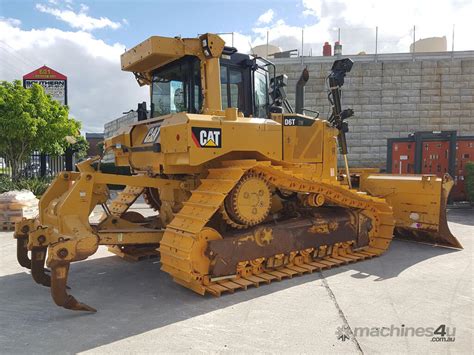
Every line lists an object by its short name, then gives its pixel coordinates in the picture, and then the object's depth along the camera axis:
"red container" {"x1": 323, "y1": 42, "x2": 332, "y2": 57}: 20.12
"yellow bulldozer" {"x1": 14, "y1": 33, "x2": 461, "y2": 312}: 4.98
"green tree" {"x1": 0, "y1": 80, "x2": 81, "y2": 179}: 13.13
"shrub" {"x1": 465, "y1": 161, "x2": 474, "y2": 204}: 13.46
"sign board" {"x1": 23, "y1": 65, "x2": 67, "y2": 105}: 19.09
